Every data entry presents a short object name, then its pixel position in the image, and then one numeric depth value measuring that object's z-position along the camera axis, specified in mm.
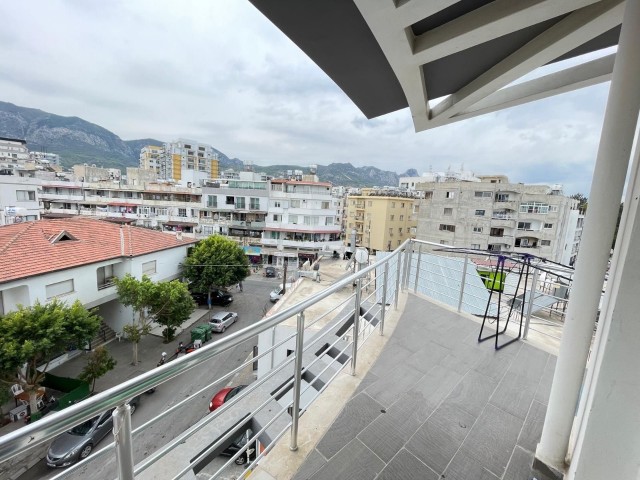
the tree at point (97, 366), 9047
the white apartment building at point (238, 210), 25484
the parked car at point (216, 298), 17422
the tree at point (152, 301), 11281
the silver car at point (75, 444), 6617
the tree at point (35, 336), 7559
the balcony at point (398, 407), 1026
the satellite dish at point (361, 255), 6191
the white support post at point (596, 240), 1248
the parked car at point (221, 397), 7512
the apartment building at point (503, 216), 21469
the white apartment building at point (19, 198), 18438
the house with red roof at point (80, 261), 9344
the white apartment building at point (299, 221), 24766
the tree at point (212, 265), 15962
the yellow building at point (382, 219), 31094
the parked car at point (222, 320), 13984
